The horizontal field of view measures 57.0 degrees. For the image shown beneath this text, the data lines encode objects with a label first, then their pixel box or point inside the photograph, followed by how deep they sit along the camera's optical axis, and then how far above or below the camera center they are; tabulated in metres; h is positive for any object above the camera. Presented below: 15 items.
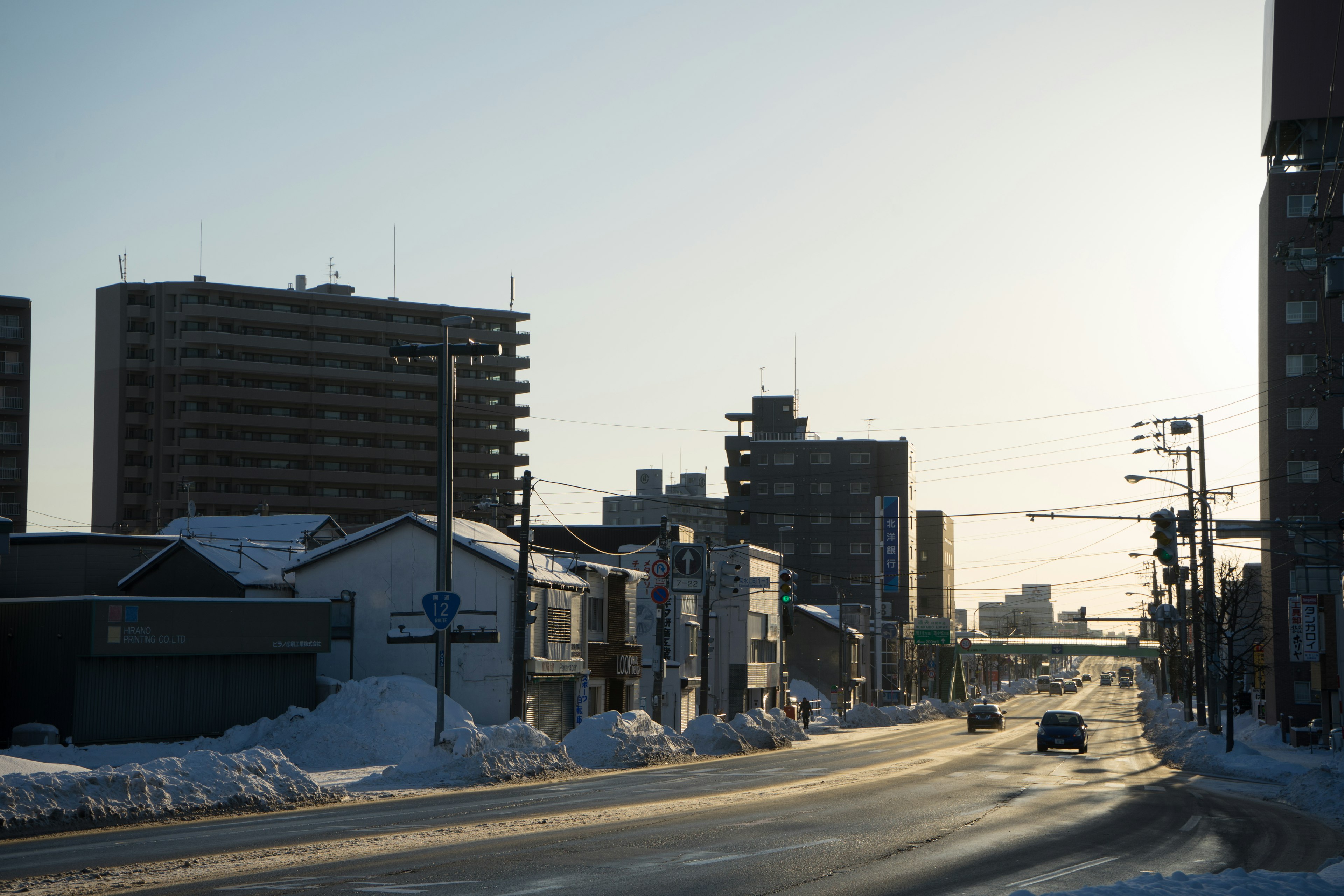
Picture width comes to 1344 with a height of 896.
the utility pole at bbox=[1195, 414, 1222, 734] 50.44 -1.27
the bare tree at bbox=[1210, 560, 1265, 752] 49.94 -3.36
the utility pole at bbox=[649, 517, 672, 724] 46.69 -3.29
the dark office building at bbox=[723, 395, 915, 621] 136.88 +6.16
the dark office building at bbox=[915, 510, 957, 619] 171.75 -0.20
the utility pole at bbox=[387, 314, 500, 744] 29.88 +2.06
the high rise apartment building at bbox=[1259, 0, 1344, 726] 74.94 +14.94
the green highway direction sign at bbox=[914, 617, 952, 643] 114.06 -6.84
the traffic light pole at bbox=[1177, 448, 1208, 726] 58.22 -1.74
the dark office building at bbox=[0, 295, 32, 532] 90.56 +11.14
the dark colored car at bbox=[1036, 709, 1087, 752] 48.31 -6.77
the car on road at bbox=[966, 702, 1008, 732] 73.31 -9.31
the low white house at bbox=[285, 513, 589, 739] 47.38 -1.86
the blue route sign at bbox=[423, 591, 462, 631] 29.23 -1.08
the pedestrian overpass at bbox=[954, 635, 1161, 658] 154.88 -11.45
